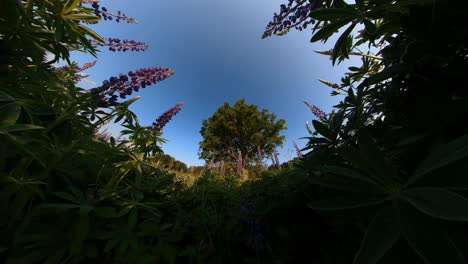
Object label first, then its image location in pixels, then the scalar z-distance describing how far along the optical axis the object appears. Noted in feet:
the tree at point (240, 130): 60.64
